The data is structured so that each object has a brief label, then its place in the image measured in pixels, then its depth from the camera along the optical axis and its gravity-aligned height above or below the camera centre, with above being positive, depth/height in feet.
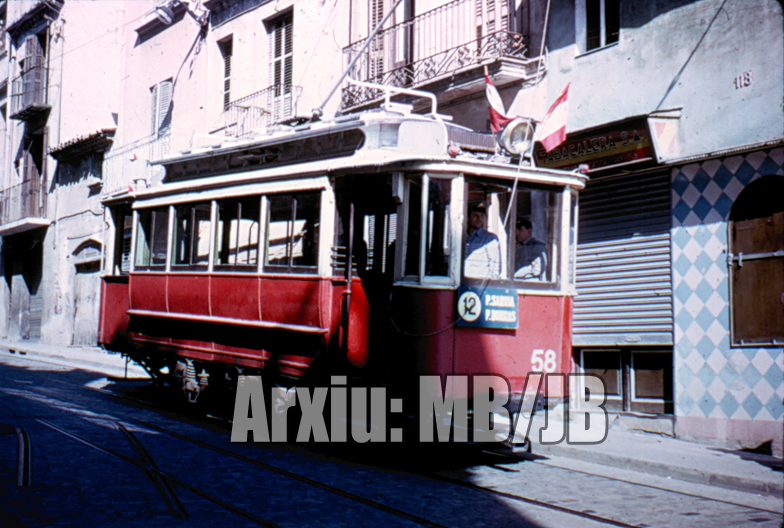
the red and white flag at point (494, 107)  35.47 +10.04
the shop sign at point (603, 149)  34.81 +8.33
